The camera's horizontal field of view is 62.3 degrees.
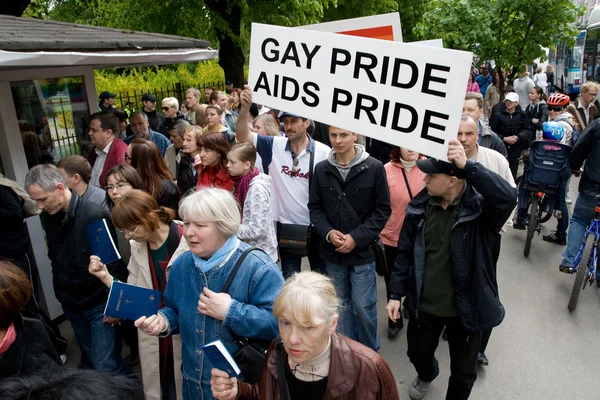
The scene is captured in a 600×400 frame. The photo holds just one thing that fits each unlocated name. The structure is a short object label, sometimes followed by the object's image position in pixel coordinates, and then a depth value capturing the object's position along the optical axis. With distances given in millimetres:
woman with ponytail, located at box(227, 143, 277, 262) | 3666
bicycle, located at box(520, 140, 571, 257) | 6016
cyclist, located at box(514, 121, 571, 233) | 5957
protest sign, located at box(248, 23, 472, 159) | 2654
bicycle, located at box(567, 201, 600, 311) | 4910
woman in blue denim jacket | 2281
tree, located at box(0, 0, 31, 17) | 10570
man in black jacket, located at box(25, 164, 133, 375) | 3410
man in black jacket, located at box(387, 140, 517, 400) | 2781
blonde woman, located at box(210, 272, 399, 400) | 1980
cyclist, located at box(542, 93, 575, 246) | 6488
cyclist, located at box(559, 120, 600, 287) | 5160
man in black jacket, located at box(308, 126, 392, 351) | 3758
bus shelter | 4176
